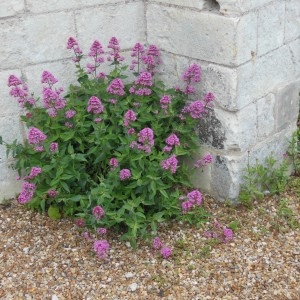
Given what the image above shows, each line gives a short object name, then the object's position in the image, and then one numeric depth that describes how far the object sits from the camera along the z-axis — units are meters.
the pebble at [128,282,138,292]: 3.33
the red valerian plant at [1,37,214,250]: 3.53
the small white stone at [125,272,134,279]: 3.43
